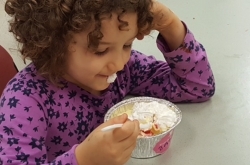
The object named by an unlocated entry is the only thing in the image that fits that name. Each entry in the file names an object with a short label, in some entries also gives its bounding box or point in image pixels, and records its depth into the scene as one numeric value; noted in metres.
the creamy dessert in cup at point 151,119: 0.71
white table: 0.74
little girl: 0.65
